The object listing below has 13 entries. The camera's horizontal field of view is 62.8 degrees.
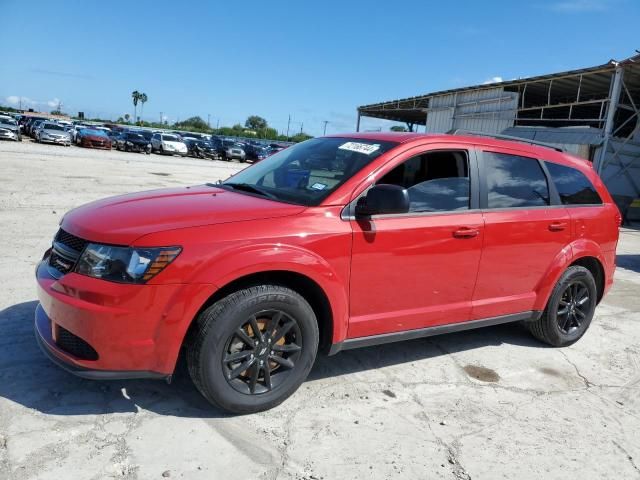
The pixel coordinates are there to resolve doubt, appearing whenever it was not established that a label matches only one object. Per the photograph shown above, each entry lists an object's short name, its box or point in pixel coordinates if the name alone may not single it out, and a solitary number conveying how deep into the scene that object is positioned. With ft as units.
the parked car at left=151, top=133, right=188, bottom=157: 116.47
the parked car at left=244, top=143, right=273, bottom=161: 129.39
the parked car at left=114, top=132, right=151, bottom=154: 114.73
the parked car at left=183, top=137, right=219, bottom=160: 125.16
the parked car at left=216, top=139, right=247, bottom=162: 127.24
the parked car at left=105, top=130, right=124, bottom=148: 117.82
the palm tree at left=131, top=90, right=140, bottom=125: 412.57
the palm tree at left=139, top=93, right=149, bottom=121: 414.21
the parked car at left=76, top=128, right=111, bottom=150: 111.55
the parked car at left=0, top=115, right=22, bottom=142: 102.25
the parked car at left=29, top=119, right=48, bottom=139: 118.21
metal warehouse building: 61.21
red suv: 9.14
